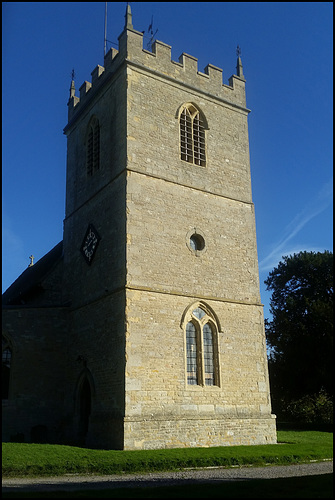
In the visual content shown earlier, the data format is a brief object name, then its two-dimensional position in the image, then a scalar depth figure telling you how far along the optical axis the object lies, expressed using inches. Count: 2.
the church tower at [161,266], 648.4
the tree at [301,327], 1129.4
